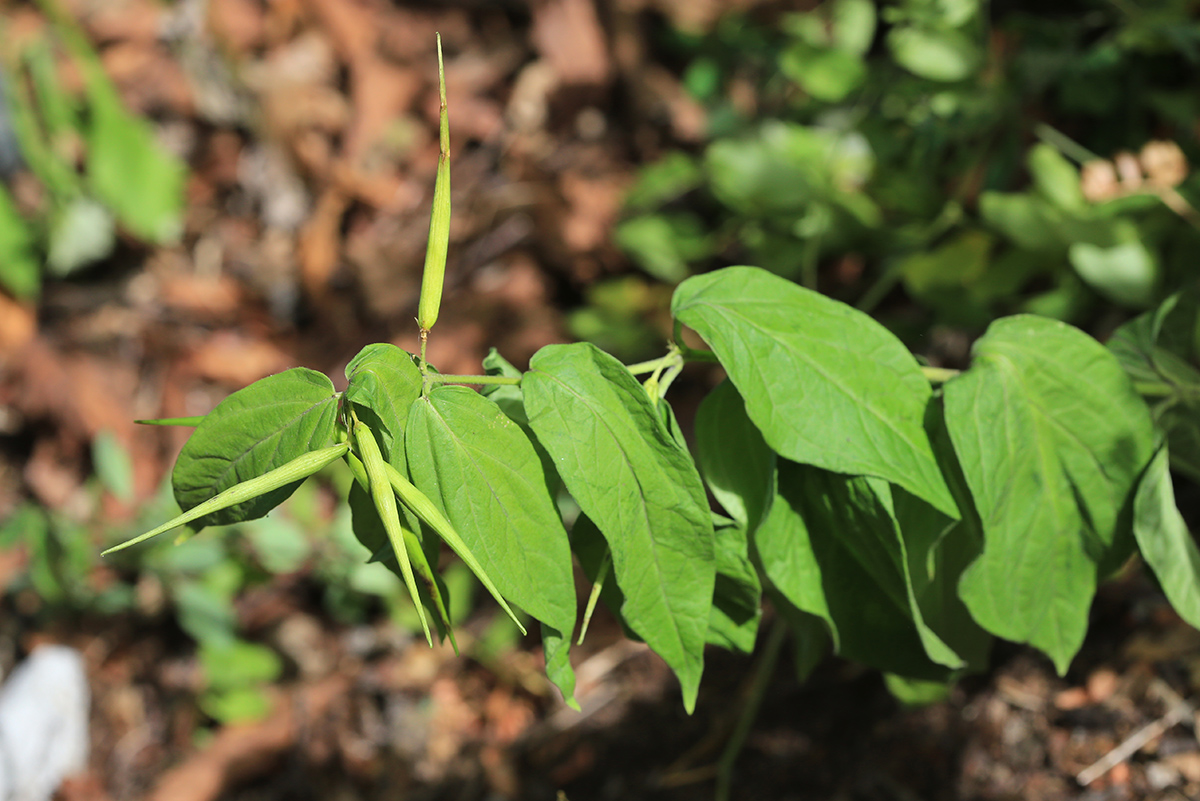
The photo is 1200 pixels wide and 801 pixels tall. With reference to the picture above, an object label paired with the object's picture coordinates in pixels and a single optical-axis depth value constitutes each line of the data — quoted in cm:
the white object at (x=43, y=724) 209
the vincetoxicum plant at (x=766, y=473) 72
